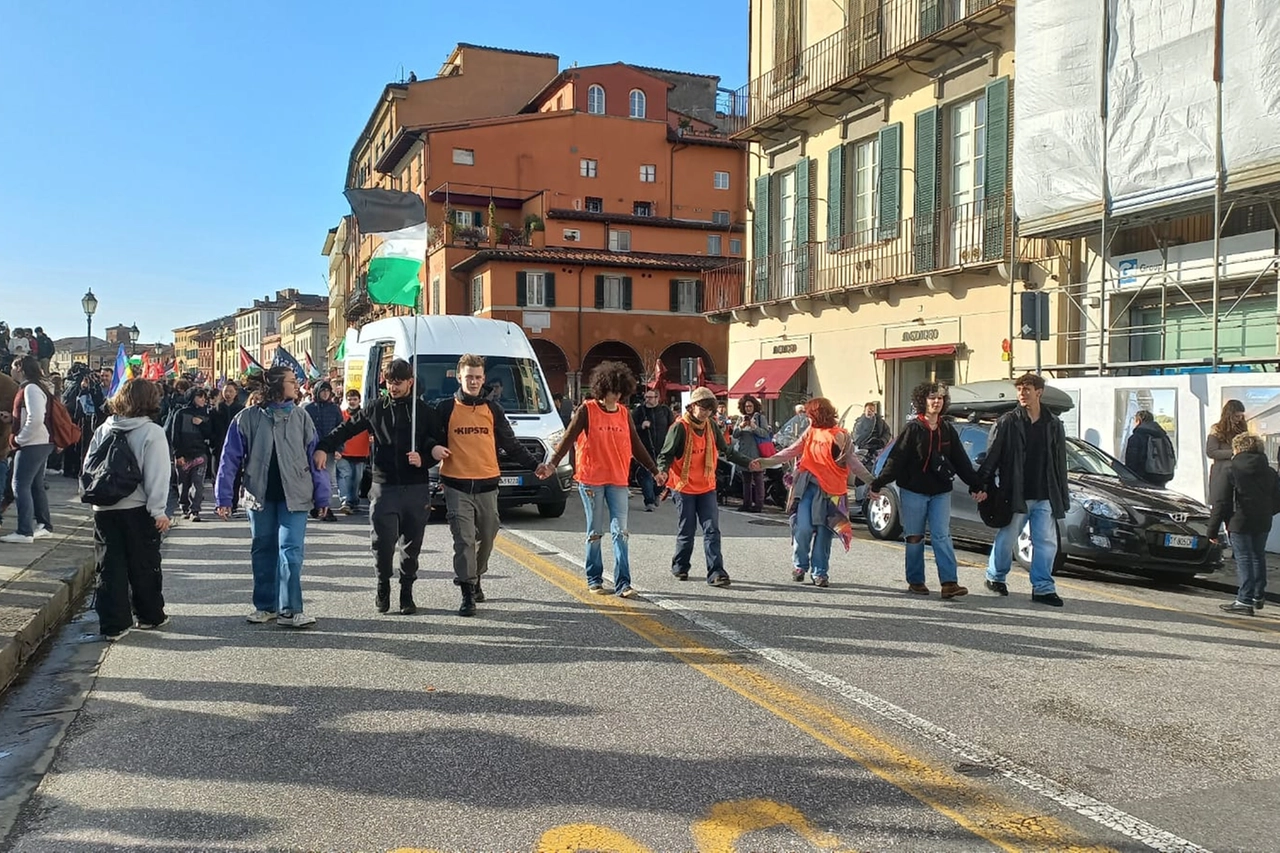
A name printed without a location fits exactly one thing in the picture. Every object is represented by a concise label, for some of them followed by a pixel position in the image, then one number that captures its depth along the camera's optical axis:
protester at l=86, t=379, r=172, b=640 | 6.40
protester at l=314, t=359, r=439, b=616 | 7.06
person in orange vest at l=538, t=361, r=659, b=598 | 7.93
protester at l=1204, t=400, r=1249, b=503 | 8.35
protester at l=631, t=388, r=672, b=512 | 15.40
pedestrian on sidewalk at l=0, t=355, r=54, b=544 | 9.67
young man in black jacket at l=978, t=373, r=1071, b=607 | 8.07
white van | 12.62
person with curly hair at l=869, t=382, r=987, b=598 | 8.15
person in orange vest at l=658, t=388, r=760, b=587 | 8.73
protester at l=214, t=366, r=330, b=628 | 6.62
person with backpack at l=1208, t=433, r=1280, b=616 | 8.08
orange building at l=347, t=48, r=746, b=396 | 42.00
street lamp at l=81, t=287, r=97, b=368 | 27.53
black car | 9.40
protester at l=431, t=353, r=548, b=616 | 7.11
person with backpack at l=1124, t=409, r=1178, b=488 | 13.24
